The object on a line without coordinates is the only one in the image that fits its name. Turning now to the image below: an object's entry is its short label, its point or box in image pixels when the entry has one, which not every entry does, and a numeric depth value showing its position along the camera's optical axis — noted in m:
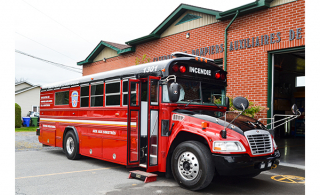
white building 40.12
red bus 5.26
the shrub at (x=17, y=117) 27.11
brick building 9.24
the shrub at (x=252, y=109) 8.95
